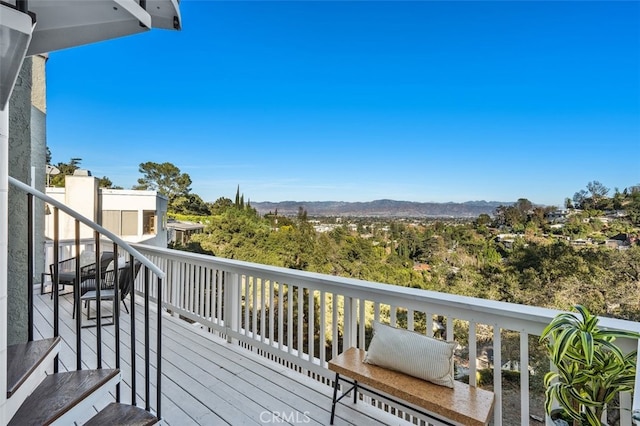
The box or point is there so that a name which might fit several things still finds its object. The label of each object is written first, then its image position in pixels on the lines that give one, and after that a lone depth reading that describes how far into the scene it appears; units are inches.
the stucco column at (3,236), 44.4
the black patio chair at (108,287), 156.4
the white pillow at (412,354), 72.0
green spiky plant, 48.8
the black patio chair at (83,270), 173.6
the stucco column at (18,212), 78.7
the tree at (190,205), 849.5
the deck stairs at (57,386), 58.4
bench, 62.4
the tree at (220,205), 843.3
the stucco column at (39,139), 210.2
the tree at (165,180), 850.8
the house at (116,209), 354.9
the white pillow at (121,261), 207.0
